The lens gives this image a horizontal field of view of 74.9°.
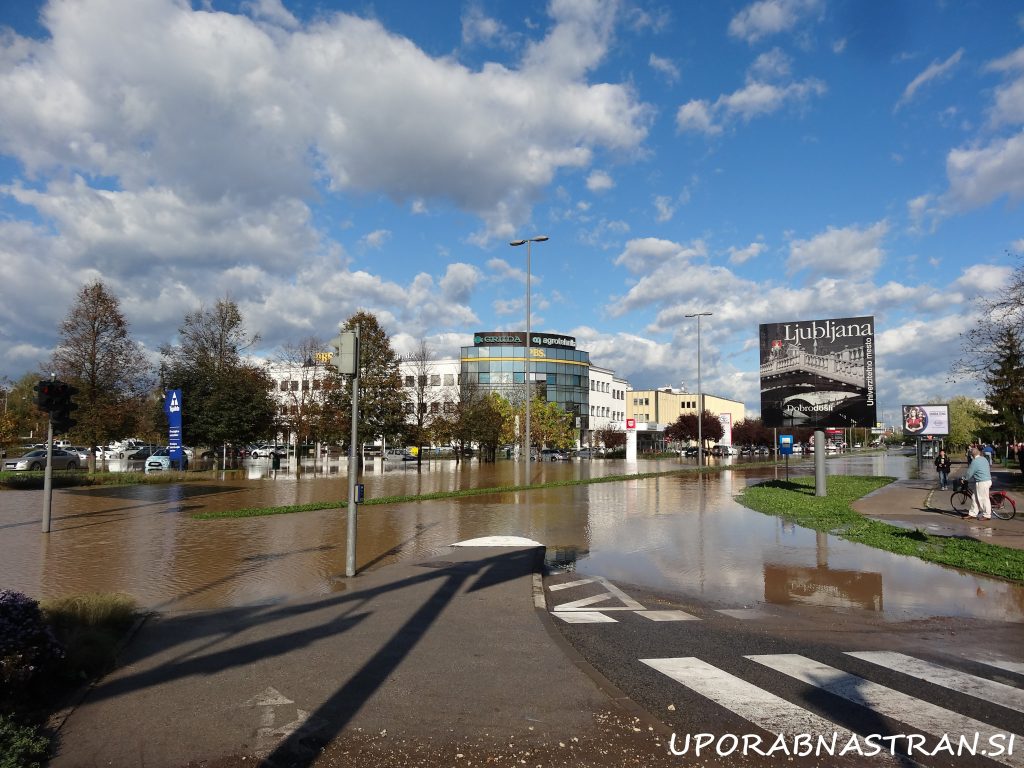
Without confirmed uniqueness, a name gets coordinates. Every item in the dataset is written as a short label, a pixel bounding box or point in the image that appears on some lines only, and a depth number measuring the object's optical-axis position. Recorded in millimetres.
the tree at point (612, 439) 91962
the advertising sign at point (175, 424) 35250
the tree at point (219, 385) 40000
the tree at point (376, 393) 45250
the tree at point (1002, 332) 22500
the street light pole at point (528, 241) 28870
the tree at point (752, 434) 93688
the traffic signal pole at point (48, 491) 13414
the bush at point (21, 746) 3492
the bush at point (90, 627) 5059
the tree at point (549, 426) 71375
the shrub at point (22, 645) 4234
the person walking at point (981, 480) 15562
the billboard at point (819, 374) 22484
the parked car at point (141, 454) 55444
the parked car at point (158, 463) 40341
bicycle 16469
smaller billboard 44612
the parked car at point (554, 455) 72812
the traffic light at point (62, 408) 13922
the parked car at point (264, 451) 70950
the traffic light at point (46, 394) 13602
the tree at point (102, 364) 33594
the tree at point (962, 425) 88000
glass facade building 98250
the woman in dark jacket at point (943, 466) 28016
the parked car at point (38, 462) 38031
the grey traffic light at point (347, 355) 9164
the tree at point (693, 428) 77312
